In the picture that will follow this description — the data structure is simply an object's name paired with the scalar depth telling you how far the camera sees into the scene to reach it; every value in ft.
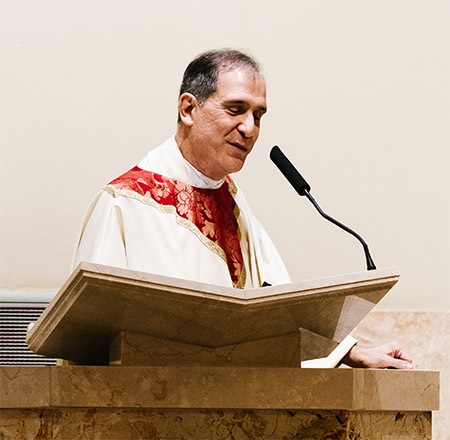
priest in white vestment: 18.99
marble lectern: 13.35
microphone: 17.31
